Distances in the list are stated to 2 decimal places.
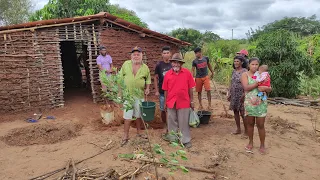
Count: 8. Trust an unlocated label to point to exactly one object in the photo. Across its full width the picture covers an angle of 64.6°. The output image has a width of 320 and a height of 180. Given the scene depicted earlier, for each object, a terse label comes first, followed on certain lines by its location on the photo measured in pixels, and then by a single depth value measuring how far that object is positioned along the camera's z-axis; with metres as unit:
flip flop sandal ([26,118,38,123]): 6.22
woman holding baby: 3.81
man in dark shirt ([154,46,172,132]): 4.86
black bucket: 5.61
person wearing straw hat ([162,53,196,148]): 4.15
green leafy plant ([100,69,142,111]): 2.41
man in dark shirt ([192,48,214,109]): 6.51
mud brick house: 6.68
